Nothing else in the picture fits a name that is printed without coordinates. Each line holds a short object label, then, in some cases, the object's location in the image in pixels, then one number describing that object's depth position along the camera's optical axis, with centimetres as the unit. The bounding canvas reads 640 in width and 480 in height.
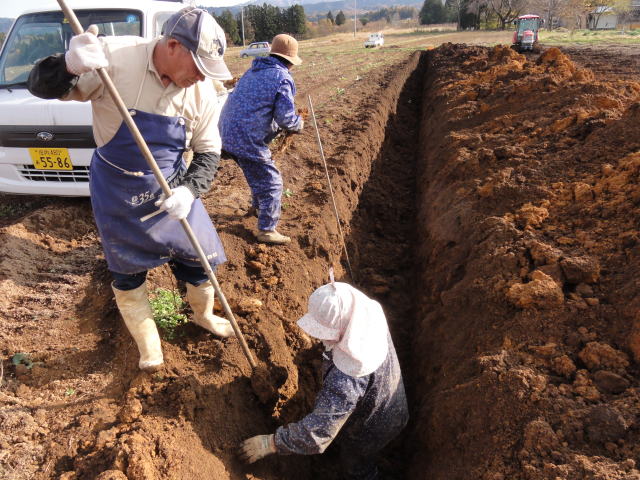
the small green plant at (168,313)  341
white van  490
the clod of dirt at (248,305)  373
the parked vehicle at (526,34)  2152
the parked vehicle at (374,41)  3597
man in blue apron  234
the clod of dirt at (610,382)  246
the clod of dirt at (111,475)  221
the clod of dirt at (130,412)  262
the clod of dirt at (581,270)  321
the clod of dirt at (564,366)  264
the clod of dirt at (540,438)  226
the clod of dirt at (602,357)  259
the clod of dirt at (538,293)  308
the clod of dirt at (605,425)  220
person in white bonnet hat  241
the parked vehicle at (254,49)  2982
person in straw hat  425
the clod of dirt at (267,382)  322
